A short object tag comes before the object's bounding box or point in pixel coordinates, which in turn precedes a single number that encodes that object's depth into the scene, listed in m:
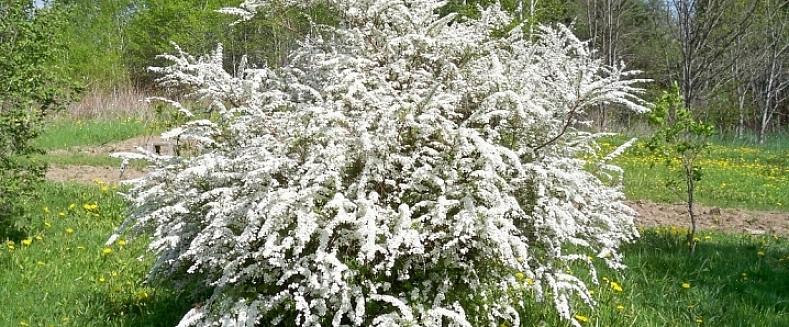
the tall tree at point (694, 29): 14.07
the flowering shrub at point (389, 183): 3.31
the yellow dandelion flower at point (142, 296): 4.91
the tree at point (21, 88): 5.88
